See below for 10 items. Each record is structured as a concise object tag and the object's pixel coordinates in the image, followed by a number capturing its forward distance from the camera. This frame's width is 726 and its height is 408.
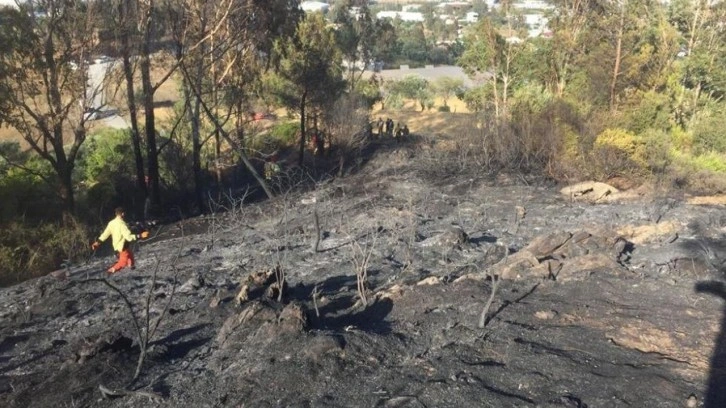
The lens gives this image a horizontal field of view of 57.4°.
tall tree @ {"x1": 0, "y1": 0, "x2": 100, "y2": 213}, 14.03
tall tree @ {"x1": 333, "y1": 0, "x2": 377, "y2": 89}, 27.38
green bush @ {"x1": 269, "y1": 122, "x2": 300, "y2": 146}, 24.58
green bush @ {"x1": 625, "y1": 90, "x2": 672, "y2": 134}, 17.88
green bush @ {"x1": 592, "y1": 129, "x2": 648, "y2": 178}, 15.58
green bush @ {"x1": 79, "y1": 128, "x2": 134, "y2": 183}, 18.77
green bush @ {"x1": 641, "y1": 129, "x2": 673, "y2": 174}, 15.59
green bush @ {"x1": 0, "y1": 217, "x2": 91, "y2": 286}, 12.90
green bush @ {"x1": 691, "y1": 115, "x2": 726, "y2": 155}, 17.67
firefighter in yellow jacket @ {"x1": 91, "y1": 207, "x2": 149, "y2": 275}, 10.25
